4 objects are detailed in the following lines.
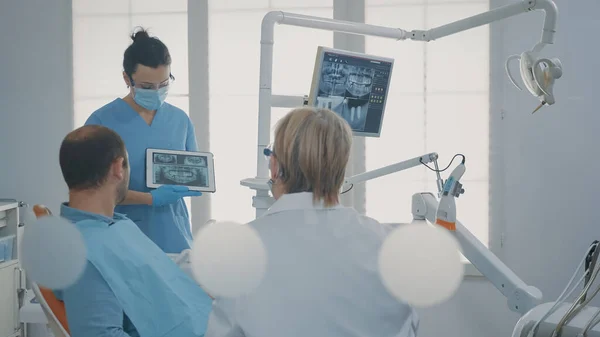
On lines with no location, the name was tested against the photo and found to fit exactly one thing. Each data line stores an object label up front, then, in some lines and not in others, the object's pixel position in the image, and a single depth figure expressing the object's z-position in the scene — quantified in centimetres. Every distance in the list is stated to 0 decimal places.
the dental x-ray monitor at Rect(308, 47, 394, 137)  199
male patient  123
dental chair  127
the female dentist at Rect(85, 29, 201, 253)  216
